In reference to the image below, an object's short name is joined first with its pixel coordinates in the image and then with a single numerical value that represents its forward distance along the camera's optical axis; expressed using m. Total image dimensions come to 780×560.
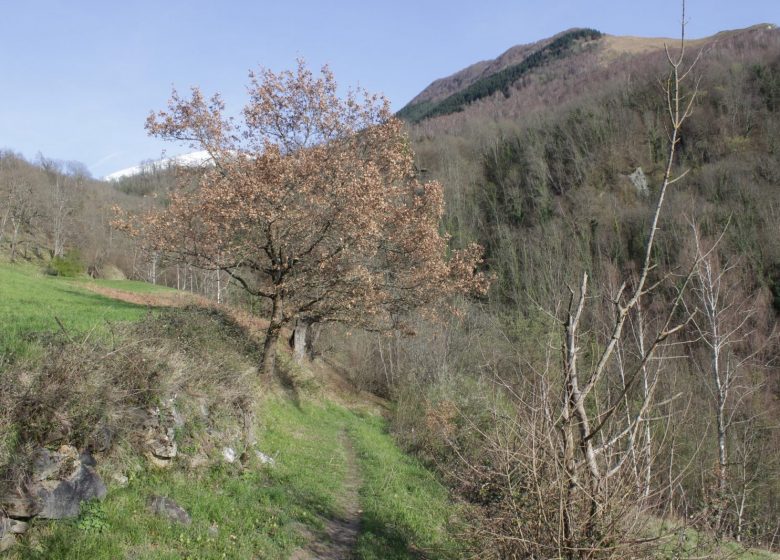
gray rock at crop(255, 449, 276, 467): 9.87
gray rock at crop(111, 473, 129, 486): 6.35
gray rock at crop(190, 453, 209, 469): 7.85
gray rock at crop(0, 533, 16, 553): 4.65
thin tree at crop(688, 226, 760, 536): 4.22
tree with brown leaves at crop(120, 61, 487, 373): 14.48
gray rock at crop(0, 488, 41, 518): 4.87
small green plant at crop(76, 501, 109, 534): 5.30
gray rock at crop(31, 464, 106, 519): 5.20
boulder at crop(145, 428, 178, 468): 7.20
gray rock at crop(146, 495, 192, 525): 6.21
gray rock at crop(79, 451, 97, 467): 6.01
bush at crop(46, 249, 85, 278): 47.16
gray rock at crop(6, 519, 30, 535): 4.83
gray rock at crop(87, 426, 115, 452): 6.28
